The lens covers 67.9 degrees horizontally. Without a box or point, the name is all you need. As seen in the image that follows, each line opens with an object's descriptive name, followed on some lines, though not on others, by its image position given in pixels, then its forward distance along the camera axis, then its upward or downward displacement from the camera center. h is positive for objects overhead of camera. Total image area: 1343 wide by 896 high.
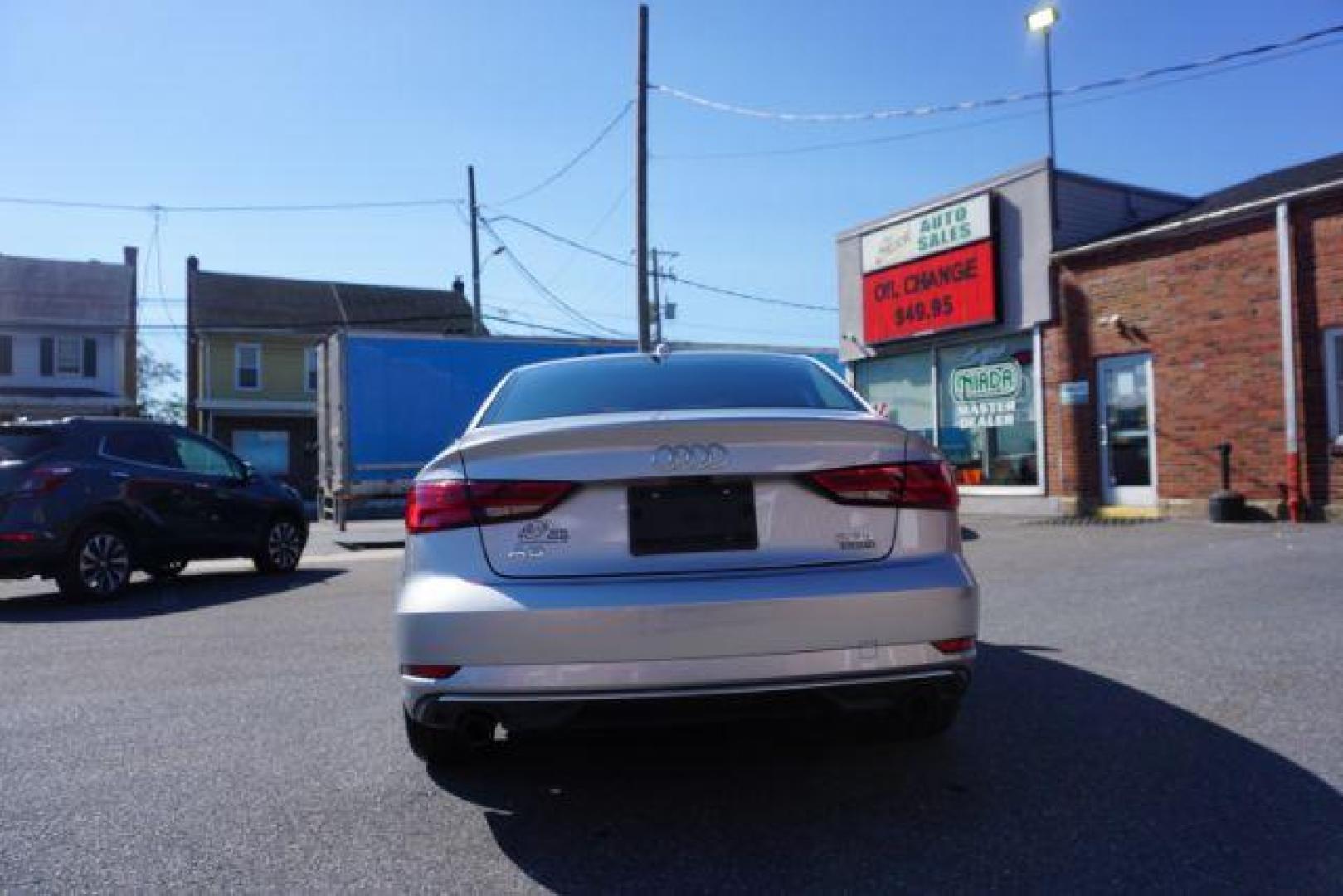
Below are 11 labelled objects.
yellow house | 35.28 +3.83
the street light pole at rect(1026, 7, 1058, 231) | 14.34 +6.46
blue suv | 8.38 -0.30
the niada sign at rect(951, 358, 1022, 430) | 15.26 +0.97
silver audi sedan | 2.81 -0.34
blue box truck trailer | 15.30 +1.03
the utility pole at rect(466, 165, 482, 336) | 32.00 +7.13
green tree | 46.25 +4.14
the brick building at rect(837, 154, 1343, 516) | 11.49 +1.65
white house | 32.72 +4.43
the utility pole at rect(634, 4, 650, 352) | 18.47 +5.38
